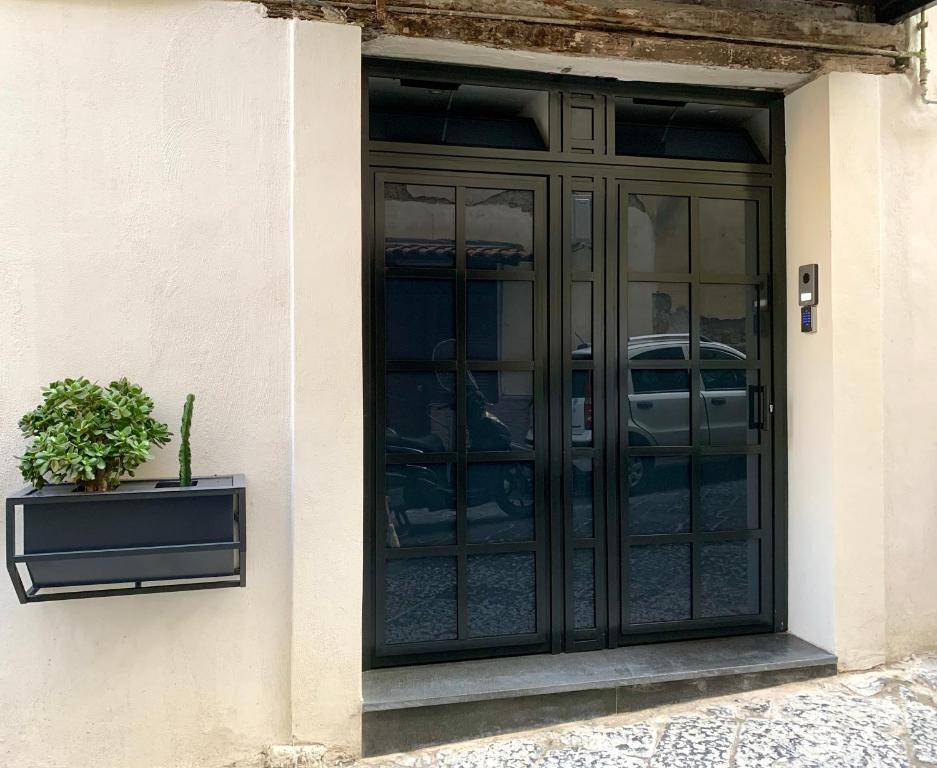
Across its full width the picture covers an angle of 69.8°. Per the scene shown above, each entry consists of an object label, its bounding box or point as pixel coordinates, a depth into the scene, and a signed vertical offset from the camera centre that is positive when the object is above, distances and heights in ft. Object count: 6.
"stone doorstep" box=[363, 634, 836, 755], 8.76 -4.05
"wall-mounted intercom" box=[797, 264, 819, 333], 10.39 +1.49
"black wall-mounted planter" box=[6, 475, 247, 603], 7.22 -1.60
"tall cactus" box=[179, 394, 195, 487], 7.82 -0.70
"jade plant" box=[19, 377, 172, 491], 7.17 -0.47
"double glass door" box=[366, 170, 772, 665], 9.80 -0.35
